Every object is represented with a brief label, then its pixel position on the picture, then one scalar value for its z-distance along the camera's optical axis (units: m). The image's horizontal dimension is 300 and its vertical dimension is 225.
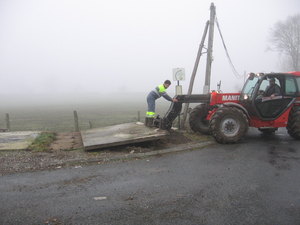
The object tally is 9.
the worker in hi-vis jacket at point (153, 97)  9.09
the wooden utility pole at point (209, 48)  11.41
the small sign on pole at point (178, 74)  11.17
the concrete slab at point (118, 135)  7.25
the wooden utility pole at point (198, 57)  11.46
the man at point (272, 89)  8.55
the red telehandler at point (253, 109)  7.98
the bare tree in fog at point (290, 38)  52.08
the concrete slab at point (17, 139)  7.61
